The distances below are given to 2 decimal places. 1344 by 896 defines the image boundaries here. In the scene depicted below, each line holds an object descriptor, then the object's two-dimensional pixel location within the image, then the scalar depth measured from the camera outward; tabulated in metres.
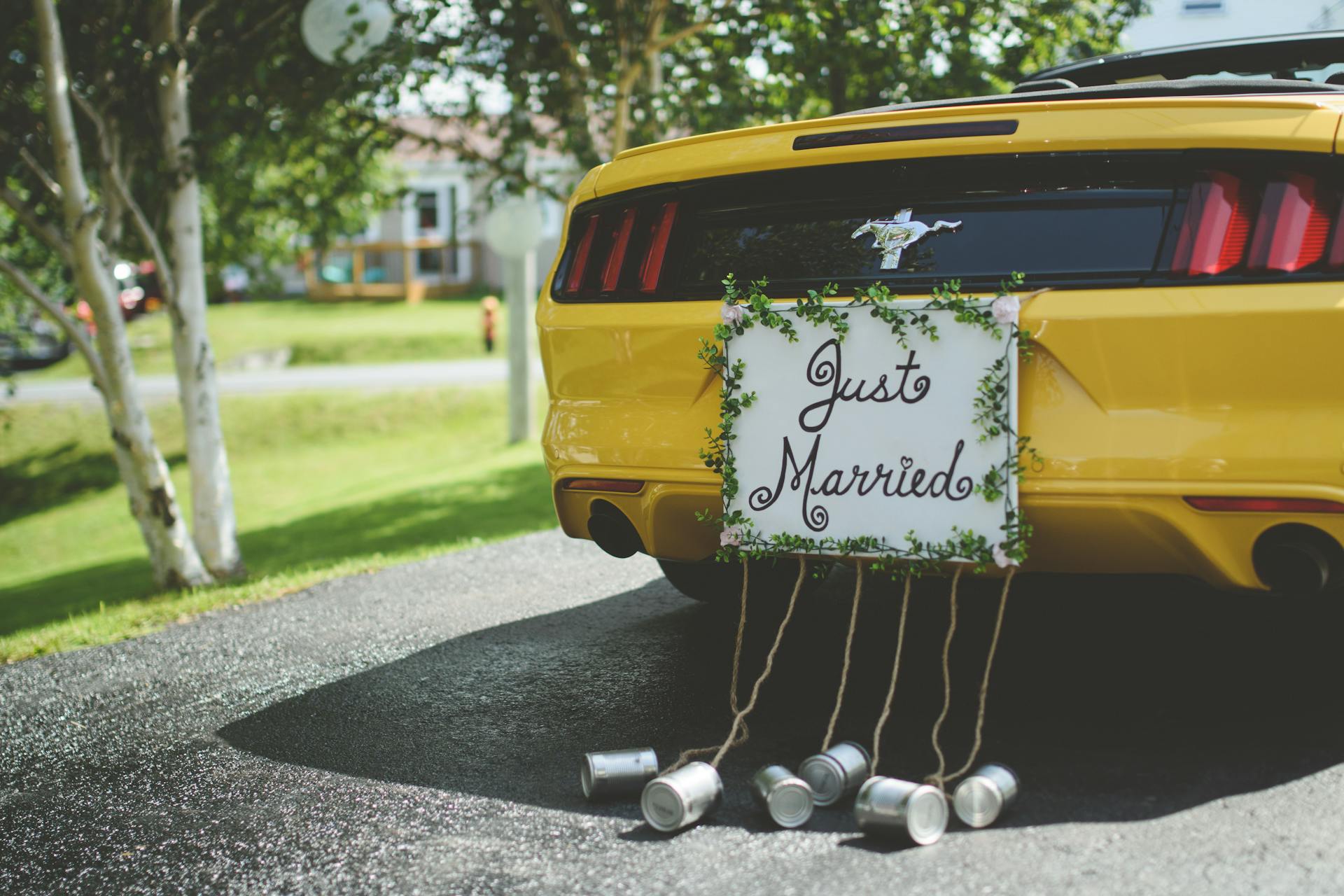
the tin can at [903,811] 2.54
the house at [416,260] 35.16
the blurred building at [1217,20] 22.58
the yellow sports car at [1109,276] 2.70
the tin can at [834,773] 2.78
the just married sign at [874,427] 2.89
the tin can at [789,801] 2.69
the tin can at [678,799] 2.67
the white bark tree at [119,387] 6.99
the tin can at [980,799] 2.62
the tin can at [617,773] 2.88
